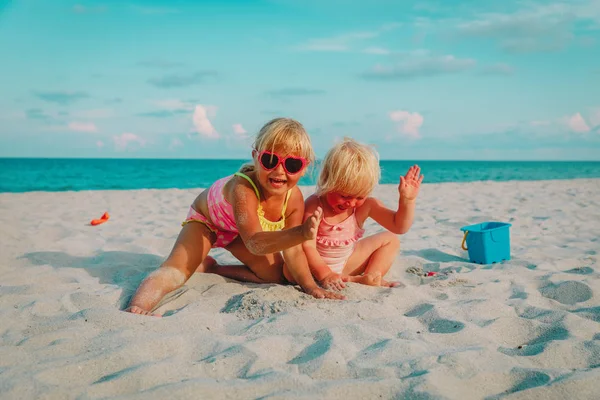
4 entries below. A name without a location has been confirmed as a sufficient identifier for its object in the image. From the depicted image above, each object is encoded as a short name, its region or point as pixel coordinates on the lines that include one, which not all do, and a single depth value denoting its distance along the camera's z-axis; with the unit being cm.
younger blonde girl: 312
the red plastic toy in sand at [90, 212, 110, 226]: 615
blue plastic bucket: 405
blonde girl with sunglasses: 284
